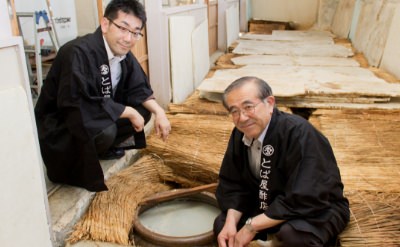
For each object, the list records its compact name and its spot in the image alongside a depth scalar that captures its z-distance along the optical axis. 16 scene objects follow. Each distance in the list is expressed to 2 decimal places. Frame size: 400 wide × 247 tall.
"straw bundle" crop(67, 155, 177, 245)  2.36
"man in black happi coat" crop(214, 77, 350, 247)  1.89
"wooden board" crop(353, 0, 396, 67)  5.69
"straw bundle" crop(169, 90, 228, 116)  3.98
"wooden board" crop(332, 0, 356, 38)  8.77
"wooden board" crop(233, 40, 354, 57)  6.89
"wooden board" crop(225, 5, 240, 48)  8.02
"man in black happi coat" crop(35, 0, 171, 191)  2.38
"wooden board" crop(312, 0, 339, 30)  10.67
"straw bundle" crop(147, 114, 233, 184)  3.12
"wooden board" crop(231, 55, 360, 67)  5.95
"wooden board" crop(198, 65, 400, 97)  4.16
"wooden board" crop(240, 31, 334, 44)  8.59
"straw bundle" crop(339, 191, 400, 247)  2.04
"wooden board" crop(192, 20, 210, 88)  5.29
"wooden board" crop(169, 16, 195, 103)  4.38
